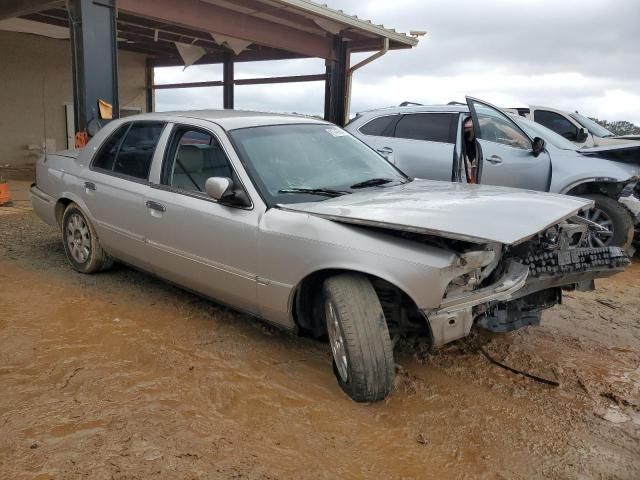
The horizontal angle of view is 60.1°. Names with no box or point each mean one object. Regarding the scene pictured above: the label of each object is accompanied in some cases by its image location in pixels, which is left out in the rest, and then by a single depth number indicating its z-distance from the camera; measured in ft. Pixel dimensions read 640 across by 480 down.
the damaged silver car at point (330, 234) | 9.37
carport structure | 23.40
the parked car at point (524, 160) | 20.18
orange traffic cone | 29.12
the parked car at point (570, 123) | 30.01
